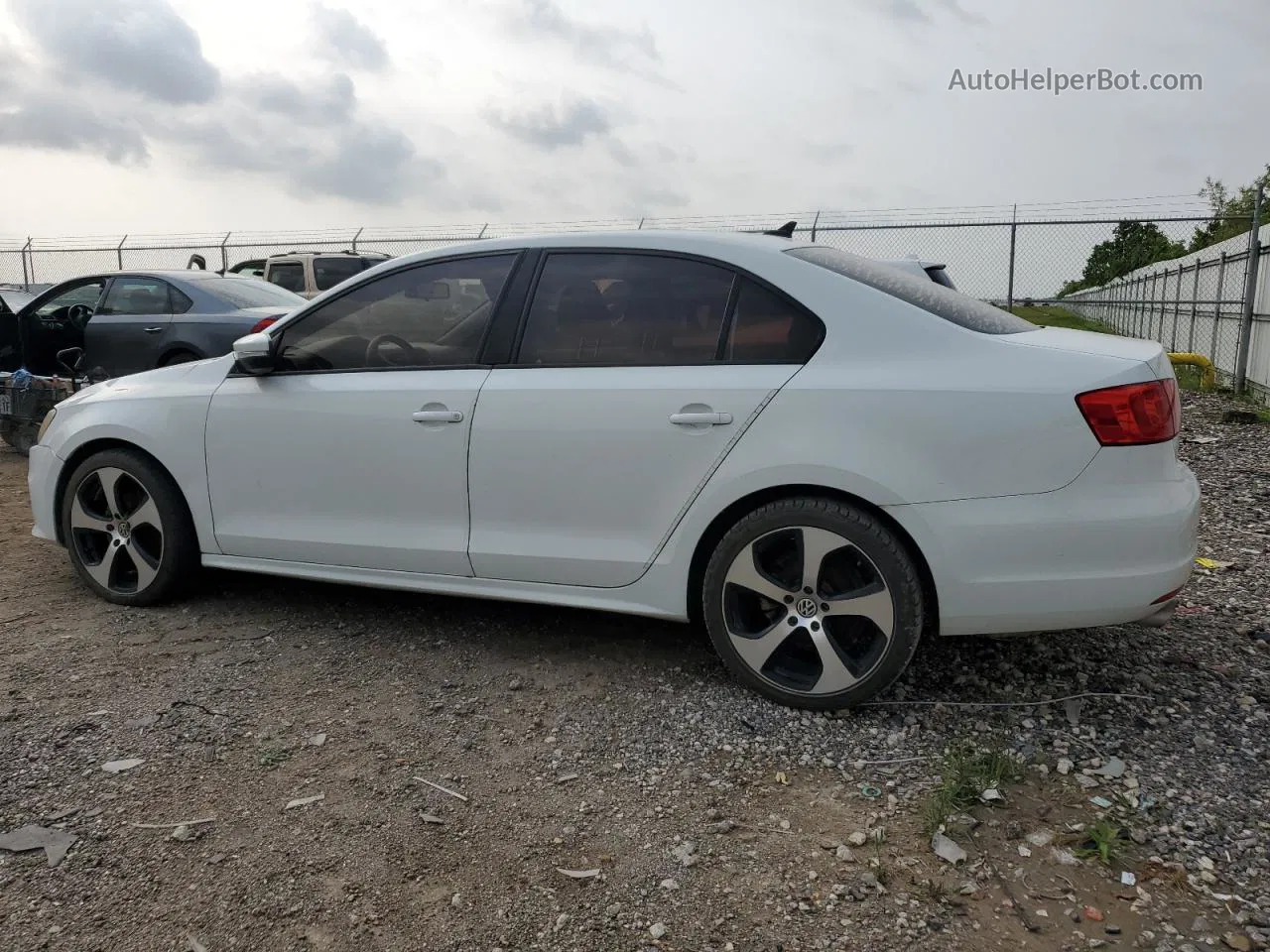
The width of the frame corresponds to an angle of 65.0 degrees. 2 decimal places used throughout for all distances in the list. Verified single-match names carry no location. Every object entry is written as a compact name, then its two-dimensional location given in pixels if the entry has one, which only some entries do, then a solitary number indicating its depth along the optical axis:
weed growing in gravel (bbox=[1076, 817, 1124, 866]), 2.47
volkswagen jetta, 2.96
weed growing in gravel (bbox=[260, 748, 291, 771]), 3.02
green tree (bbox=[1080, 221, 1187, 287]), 38.97
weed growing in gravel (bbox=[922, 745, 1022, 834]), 2.68
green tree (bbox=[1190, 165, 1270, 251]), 24.38
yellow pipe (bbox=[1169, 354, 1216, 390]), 9.91
